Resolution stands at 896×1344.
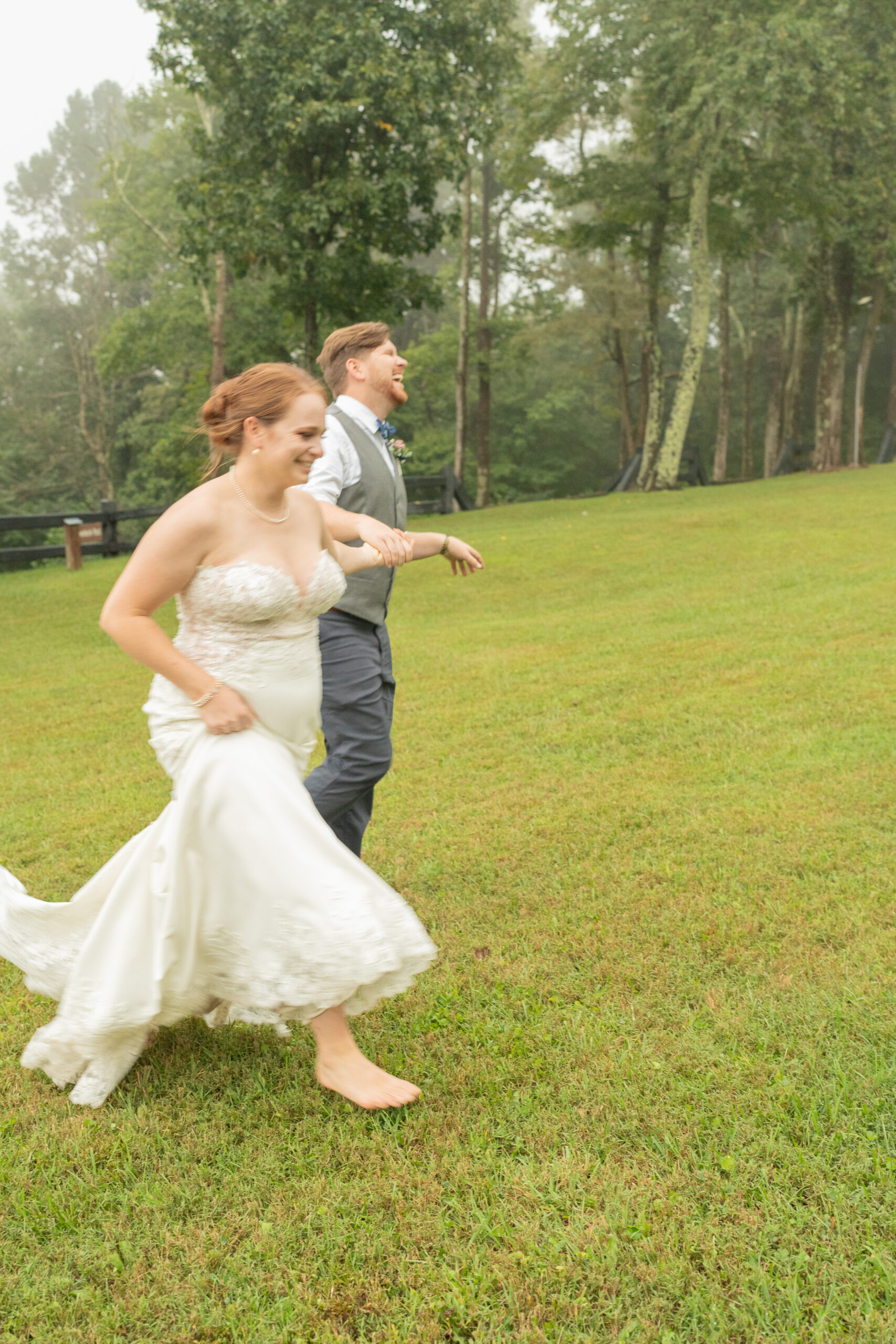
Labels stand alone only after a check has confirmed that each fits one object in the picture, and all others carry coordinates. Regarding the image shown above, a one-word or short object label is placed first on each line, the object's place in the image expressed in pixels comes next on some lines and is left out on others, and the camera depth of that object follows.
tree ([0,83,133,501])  39.22
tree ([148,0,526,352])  17.89
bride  2.82
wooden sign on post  18.70
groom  3.76
